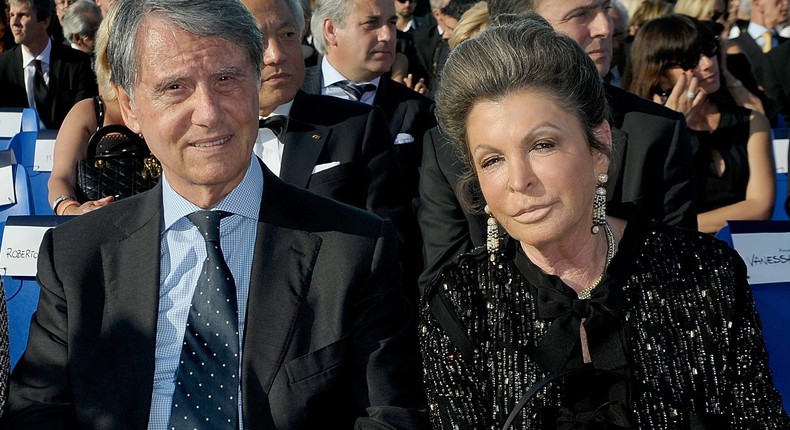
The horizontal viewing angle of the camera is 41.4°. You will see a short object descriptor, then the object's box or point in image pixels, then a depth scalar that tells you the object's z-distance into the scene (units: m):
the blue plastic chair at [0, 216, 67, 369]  3.26
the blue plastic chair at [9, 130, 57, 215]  4.79
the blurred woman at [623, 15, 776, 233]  4.89
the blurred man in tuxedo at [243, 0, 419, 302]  3.85
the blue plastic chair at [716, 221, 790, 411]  3.08
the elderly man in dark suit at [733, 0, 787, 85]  8.92
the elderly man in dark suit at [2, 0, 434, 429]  2.46
